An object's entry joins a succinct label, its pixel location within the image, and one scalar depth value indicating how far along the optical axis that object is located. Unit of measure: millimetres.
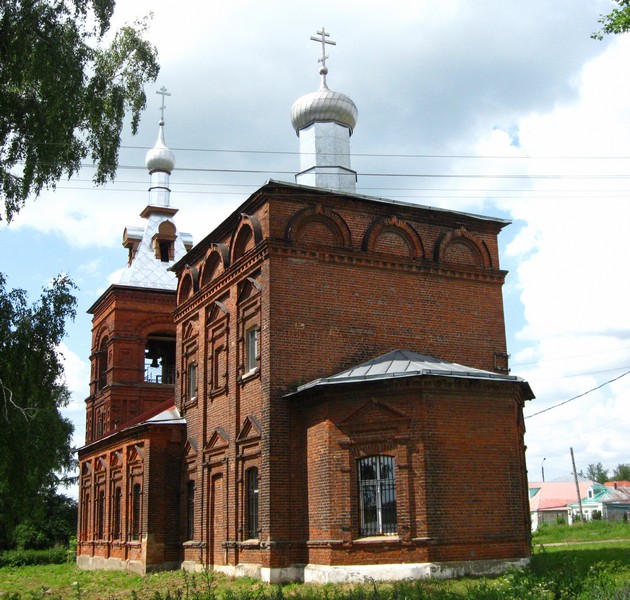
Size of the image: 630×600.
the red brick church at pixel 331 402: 14719
